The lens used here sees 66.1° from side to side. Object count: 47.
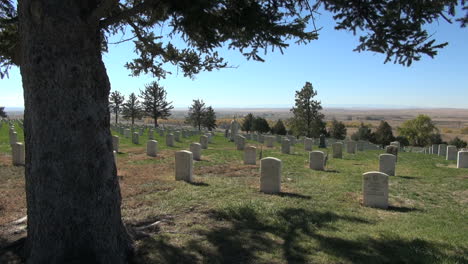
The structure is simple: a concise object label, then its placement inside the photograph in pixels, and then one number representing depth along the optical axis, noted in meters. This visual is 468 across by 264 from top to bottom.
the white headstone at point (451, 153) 19.06
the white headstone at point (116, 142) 17.51
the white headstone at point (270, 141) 23.94
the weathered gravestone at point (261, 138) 28.85
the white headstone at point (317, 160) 13.87
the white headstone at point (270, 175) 9.08
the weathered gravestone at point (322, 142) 27.41
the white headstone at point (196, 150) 15.66
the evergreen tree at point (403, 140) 42.25
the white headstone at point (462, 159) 15.53
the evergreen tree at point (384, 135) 40.66
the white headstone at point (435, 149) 24.77
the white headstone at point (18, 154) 12.80
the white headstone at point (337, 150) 19.05
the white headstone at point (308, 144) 23.04
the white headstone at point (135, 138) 23.89
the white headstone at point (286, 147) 19.95
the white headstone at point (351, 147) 22.22
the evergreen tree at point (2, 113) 80.51
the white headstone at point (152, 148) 16.50
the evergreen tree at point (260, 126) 48.38
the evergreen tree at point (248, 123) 51.52
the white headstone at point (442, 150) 22.73
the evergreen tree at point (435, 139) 44.16
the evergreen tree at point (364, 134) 43.17
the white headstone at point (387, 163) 12.88
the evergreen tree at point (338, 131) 45.19
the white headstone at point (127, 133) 29.02
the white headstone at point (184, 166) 10.33
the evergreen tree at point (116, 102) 62.65
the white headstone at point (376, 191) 8.11
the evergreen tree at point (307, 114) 36.34
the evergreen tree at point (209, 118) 53.84
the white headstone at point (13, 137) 18.97
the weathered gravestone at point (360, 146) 25.84
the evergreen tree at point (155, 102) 55.97
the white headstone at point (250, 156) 14.79
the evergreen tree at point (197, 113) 55.06
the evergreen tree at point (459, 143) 36.74
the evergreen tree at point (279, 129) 47.20
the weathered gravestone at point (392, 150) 16.73
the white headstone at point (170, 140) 22.81
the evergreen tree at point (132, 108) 61.91
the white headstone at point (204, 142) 21.04
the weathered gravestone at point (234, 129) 28.83
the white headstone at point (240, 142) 21.19
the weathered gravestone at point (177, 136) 27.15
